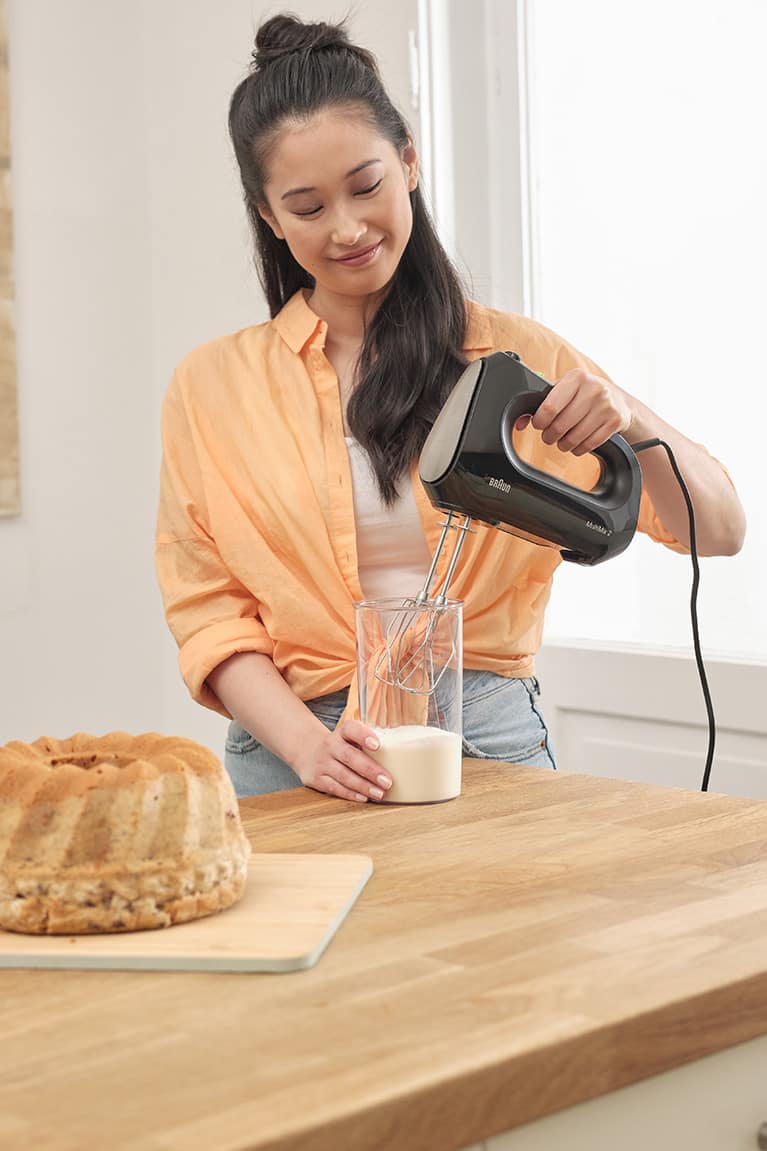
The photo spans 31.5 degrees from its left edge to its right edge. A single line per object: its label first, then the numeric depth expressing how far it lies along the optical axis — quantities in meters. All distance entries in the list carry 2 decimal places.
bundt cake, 0.82
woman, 1.49
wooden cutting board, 0.78
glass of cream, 1.21
